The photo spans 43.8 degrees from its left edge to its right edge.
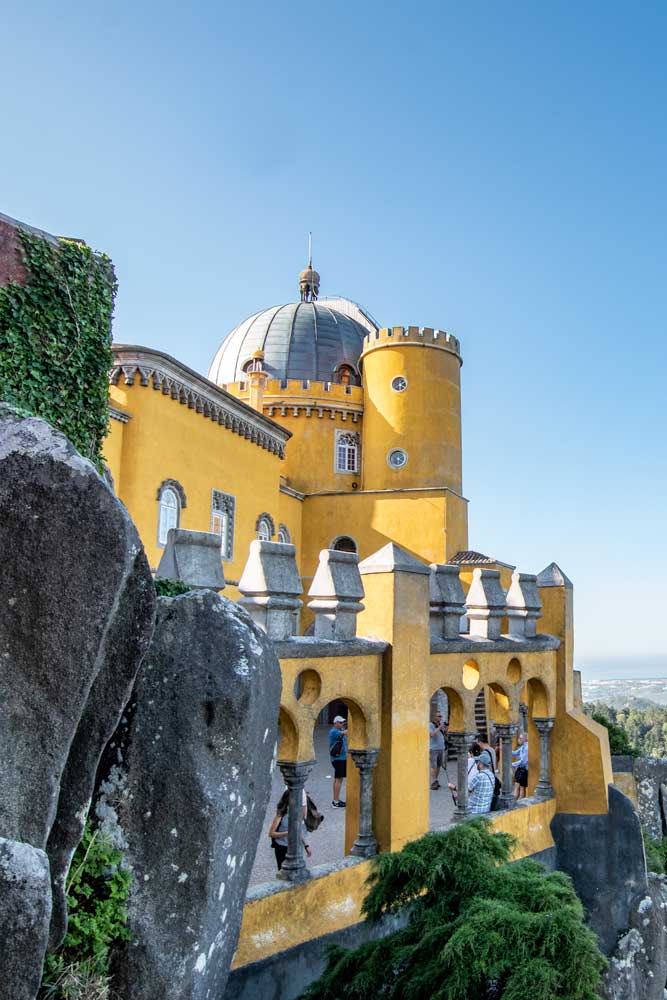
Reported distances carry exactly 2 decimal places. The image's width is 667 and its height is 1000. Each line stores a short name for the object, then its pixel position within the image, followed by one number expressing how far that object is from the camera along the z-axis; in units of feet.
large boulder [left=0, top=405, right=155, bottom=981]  10.96
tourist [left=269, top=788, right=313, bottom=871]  24.90
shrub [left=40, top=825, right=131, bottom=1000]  11.80
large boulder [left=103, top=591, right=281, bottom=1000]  12.63
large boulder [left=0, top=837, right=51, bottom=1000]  9.74
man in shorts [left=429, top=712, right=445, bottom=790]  46.50
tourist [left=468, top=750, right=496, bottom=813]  29.58
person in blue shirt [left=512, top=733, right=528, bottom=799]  36.37
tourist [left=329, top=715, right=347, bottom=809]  38.11
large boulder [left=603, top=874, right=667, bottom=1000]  26.20
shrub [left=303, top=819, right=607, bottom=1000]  13.19
